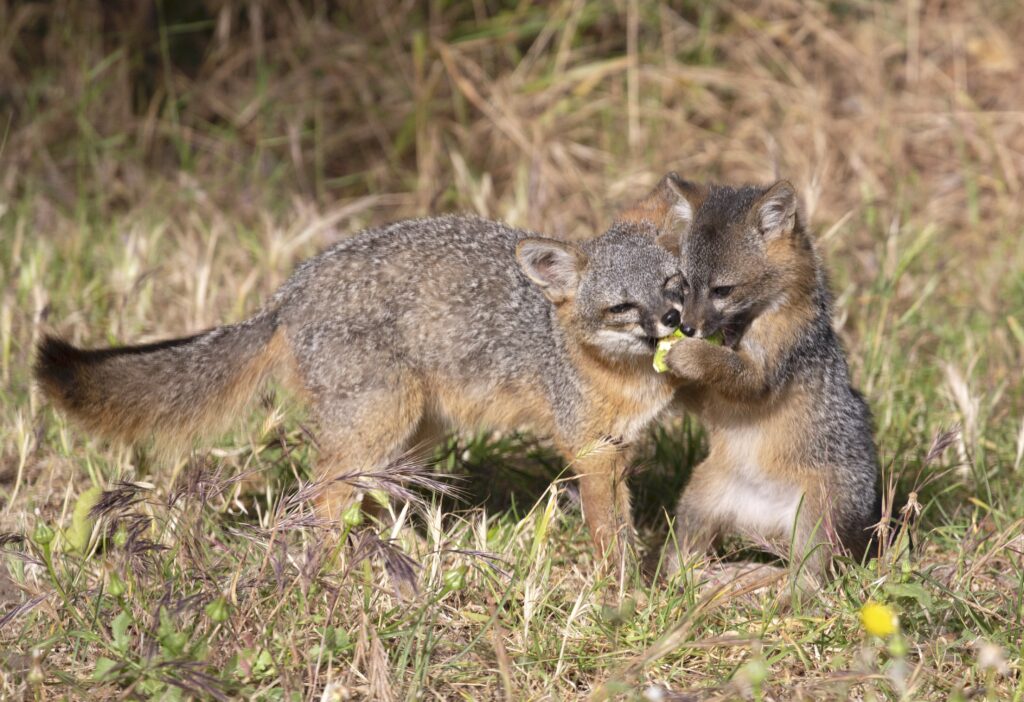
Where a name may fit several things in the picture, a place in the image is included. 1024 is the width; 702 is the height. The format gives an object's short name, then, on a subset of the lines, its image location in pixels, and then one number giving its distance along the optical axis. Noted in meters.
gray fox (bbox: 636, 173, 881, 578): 8.98
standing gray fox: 9.24
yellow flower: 5.84
